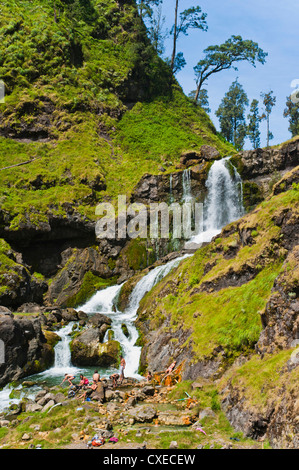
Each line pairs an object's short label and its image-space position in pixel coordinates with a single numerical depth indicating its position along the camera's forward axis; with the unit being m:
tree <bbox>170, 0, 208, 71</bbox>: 62.25
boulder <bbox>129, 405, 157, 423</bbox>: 11.96
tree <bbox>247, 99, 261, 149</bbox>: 73.56
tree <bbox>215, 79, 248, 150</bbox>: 78.75
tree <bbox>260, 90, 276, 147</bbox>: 67.38
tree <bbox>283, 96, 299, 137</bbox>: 69.89
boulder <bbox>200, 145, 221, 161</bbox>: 39.66
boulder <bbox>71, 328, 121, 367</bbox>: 20.98
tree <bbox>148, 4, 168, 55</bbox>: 68.38
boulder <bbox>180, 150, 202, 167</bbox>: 41.03
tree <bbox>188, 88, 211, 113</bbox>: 87.12
